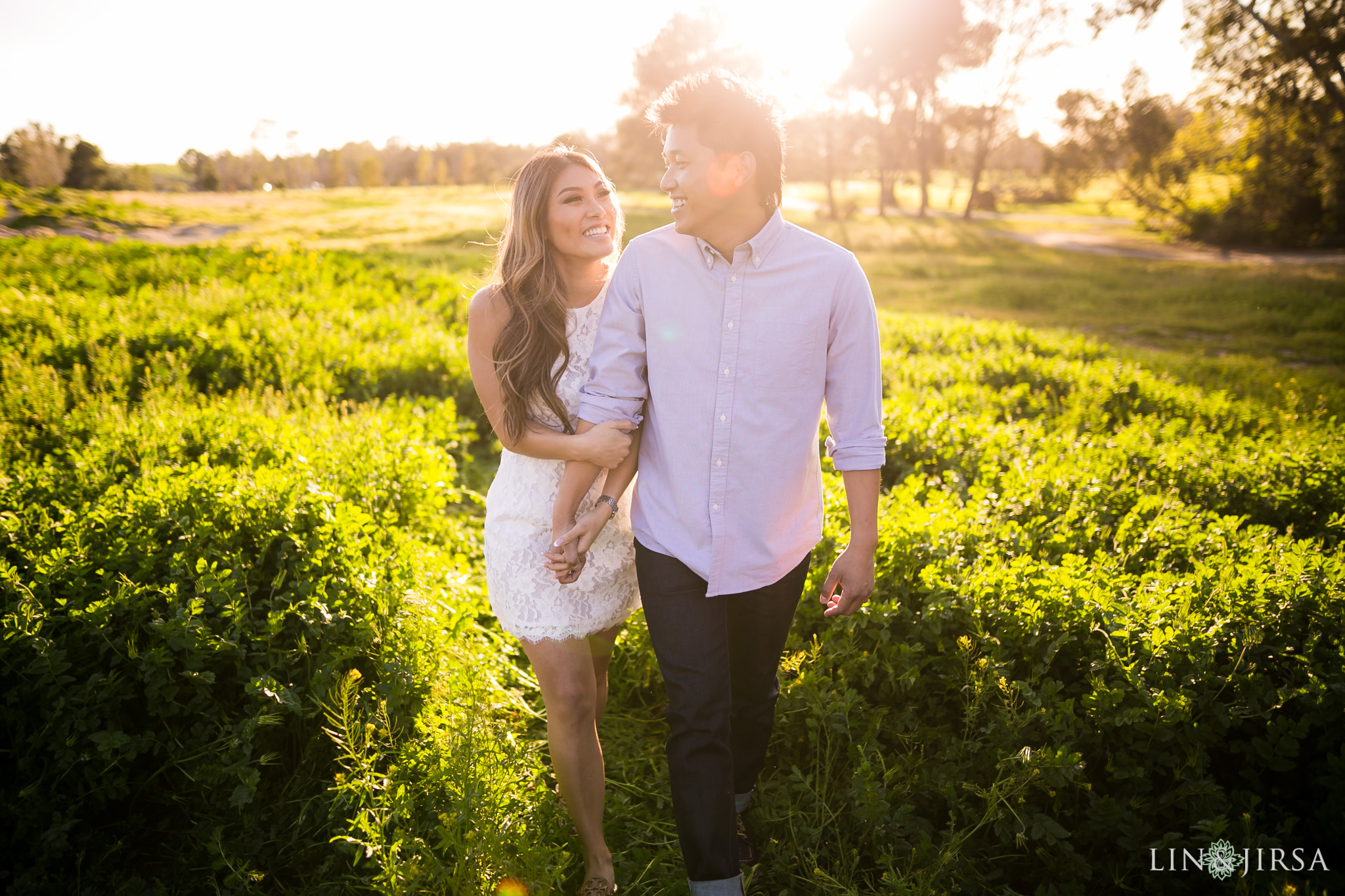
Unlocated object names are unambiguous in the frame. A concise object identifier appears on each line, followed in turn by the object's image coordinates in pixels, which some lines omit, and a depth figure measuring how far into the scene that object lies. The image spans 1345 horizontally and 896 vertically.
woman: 2.57
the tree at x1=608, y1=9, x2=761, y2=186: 45.91
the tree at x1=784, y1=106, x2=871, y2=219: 42.57
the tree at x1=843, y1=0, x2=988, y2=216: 39.75
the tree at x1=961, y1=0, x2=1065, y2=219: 37.97
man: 2.26
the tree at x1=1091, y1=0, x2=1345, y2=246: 19.12
